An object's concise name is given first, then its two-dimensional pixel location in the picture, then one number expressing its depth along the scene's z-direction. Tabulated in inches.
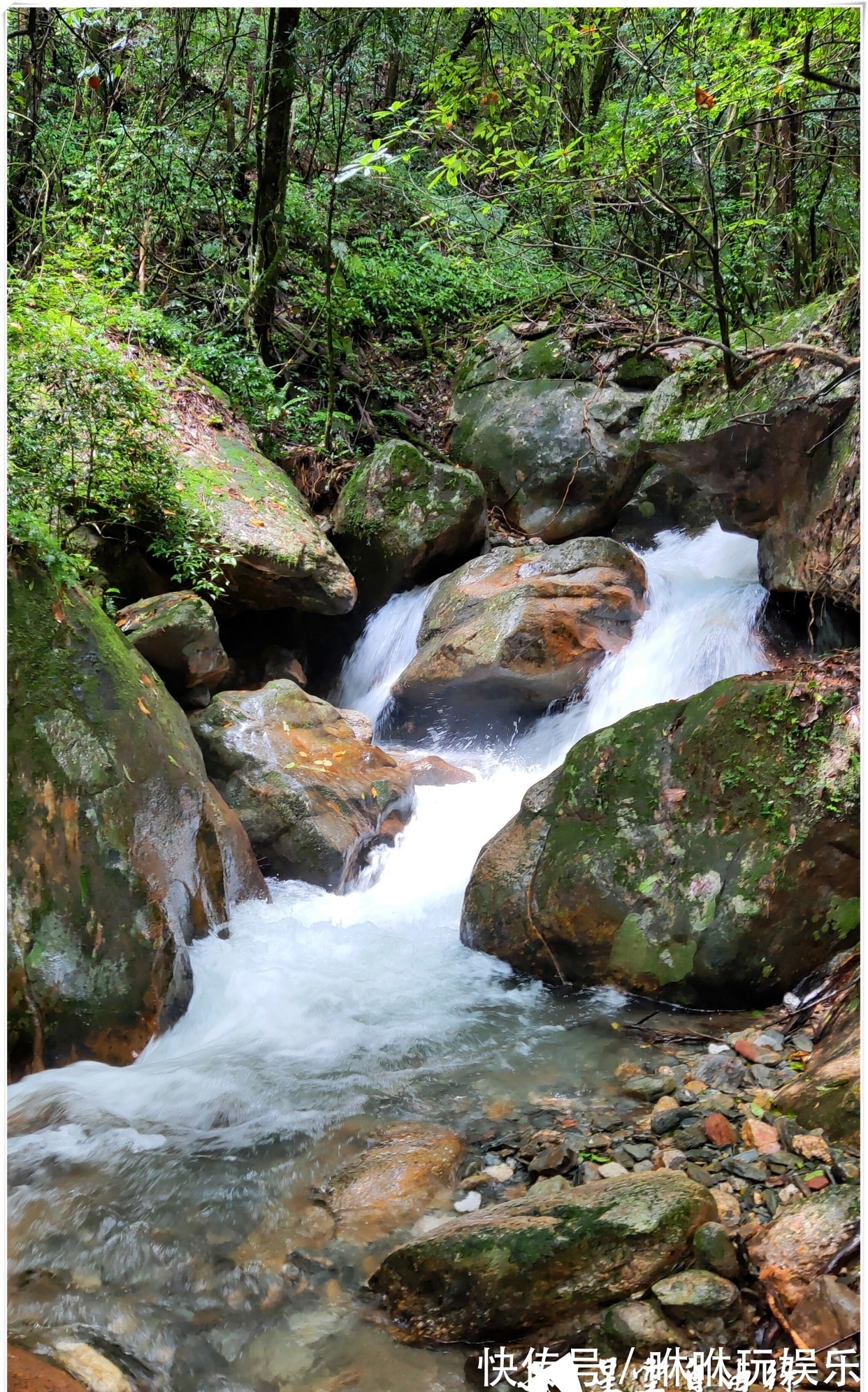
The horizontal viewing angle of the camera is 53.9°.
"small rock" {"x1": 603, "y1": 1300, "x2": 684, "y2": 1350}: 76.1
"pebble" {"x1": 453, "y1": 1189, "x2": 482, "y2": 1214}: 105.6
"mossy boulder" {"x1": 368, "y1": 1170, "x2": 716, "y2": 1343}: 81.0
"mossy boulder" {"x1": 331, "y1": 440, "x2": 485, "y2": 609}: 331.9
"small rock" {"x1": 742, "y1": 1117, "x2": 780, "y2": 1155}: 102.5
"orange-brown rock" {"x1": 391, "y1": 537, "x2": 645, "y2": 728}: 281.6
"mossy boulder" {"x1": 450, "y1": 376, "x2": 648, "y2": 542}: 358.0
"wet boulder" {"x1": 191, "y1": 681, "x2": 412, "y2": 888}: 213.3
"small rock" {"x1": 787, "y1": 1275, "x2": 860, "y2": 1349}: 71.2
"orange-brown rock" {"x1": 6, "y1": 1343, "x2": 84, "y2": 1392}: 71.9
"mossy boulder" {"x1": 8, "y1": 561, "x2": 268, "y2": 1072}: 127.7
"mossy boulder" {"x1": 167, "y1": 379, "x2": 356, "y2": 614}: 268.8
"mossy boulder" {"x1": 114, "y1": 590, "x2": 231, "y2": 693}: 215.3
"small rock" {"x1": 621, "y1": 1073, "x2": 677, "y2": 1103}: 123.3
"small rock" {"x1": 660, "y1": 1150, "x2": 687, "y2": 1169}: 104.7
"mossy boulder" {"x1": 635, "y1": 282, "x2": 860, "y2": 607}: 202.1
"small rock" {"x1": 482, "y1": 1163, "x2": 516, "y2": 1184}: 110.0
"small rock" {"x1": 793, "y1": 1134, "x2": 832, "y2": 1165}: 97.1
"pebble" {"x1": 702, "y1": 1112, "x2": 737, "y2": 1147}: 107.5
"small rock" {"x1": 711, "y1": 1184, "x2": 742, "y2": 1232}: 90.3
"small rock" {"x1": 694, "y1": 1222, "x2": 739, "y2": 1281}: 80.1
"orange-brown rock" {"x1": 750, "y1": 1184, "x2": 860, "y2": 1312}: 76.5
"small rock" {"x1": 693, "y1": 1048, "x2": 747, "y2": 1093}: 121.3
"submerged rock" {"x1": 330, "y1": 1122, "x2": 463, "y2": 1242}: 105.0
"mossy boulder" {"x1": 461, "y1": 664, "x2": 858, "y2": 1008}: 142.9
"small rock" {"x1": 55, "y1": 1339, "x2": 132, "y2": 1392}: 77.2
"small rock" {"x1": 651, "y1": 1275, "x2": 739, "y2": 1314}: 77.1
